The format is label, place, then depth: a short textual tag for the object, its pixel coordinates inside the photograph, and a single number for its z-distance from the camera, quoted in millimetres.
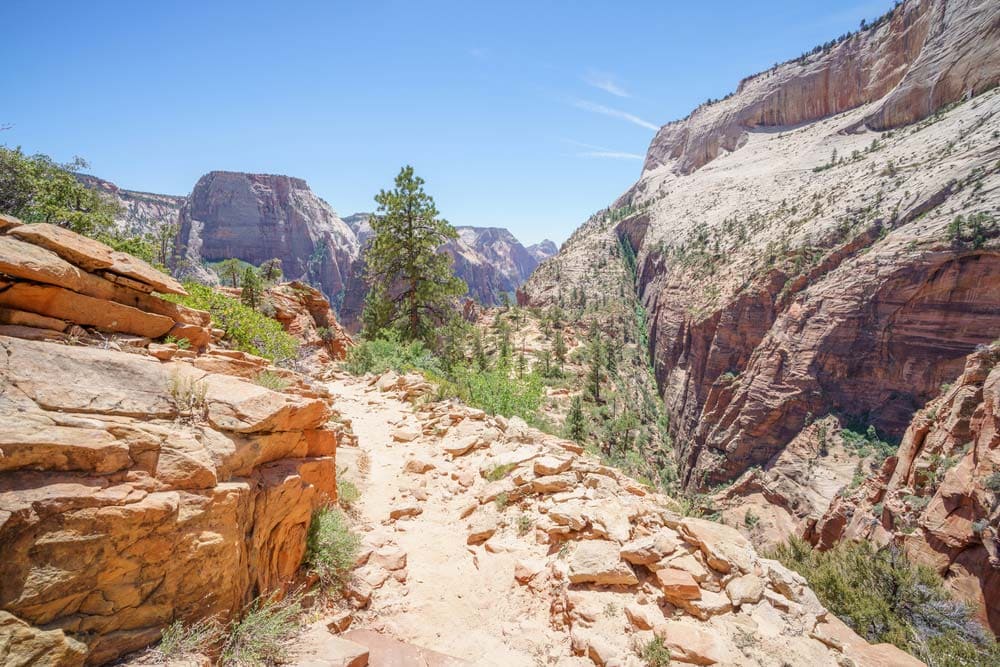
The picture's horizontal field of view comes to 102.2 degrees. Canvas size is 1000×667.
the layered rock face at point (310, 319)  21562
